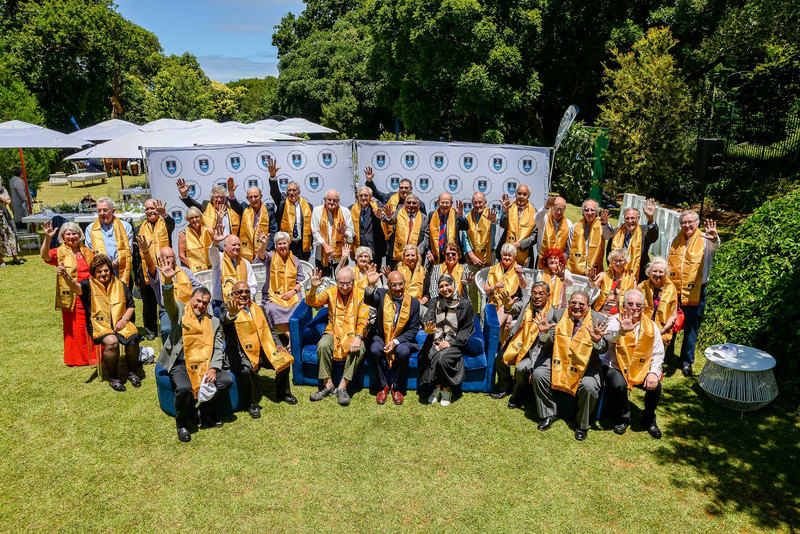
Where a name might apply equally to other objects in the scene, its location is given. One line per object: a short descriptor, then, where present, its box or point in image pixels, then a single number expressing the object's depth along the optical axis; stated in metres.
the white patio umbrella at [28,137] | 12.85
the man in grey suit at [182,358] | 5.55
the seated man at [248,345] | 5.80
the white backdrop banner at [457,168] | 9.48
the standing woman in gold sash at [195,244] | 7.93
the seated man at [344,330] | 6.34
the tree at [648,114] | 15.12
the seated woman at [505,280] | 6.75
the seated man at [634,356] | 5.55
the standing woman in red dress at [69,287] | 6.80
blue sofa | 6.42
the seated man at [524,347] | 6.04
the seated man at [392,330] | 6.36
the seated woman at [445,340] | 6.21
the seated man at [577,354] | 5.51
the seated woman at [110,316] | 6.57
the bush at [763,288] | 6.68
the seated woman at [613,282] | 6.75
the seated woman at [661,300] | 6.32
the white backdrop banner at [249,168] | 9.31
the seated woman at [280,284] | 7.15
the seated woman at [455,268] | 7.05
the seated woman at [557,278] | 6.73
